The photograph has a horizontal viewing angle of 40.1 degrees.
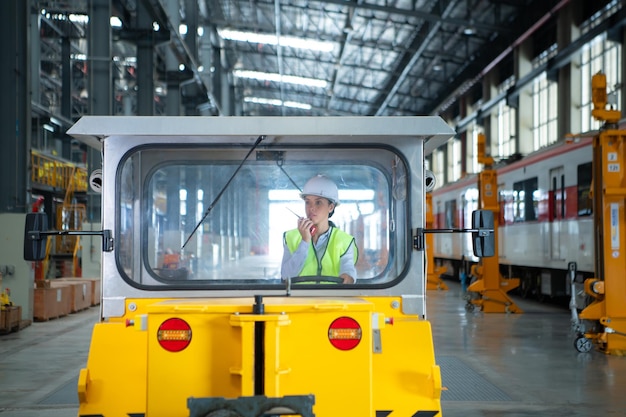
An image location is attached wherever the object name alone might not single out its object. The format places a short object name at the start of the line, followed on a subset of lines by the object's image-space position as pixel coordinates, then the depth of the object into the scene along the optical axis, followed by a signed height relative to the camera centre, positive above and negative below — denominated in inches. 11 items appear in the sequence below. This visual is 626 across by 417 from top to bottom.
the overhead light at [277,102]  1747.0 +292.7
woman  178.4 +0.2
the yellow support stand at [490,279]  651.5 -28.9
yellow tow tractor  149.4 -4.1
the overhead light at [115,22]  968.7 +259.4
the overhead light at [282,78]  1487.5 +290.5
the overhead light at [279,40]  1218.0 +293.4
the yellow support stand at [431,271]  921.5 -33.1
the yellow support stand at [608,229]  422.9 +6.0
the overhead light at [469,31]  1064.8 +266.8
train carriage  596.1 +19.1
